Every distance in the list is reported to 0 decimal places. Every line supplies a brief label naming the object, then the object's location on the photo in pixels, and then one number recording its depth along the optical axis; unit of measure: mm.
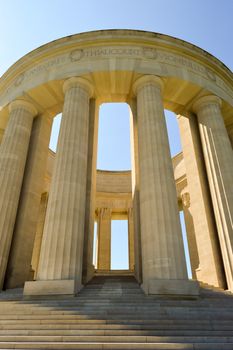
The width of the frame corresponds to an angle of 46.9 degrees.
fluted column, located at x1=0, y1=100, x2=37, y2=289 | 22925
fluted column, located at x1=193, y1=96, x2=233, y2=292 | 22656
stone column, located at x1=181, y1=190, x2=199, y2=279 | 41000
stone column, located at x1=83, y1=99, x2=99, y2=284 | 22625
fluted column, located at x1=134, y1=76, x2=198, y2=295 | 17219
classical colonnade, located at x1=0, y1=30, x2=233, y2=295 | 18031
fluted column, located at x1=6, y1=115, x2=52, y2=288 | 23234
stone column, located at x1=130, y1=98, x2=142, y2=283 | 22805
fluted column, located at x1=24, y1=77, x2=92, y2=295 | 17375
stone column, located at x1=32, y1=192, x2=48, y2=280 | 40969
